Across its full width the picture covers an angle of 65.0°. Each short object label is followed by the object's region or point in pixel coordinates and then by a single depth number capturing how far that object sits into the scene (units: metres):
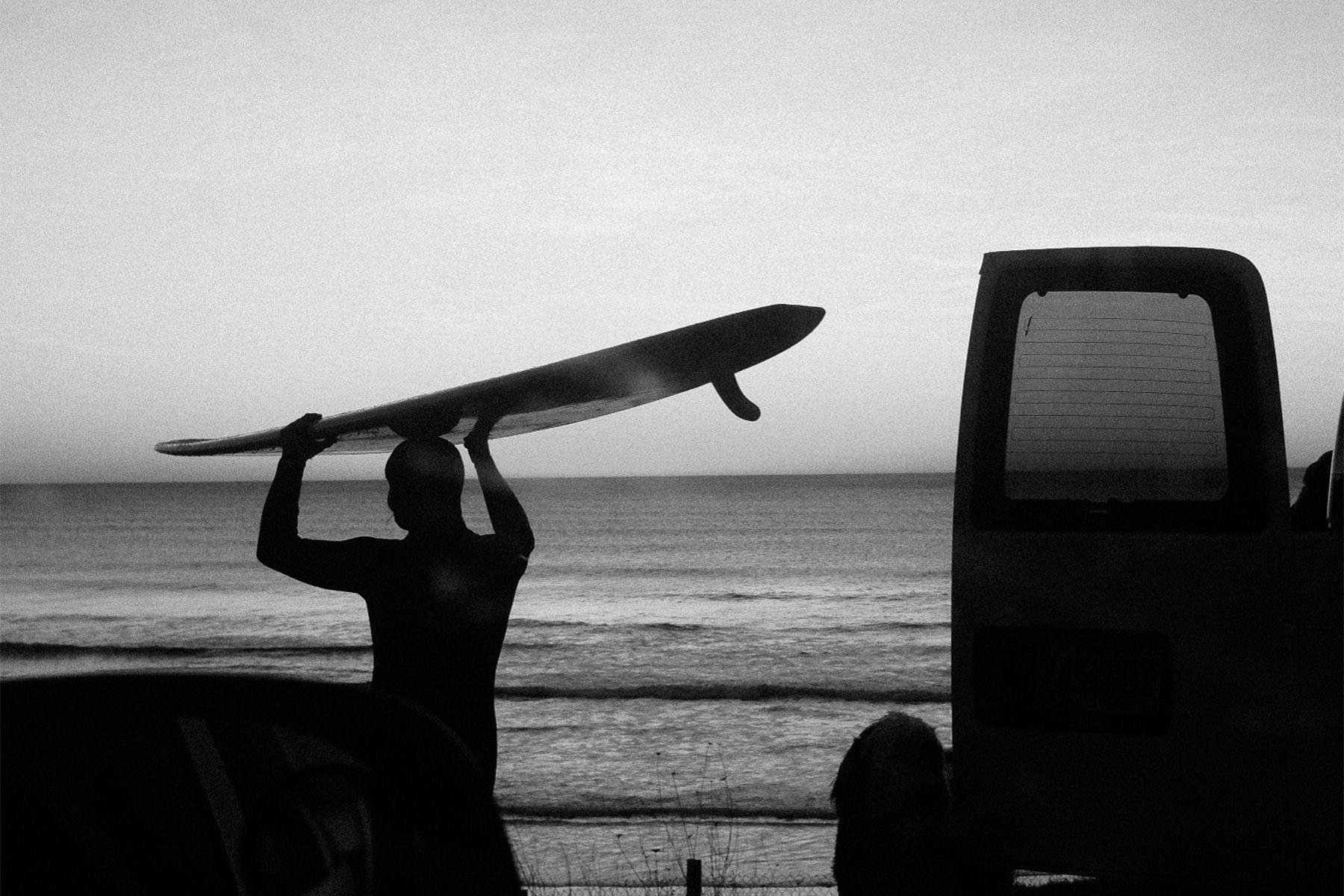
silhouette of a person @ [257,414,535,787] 3.96
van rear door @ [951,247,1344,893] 2.66
